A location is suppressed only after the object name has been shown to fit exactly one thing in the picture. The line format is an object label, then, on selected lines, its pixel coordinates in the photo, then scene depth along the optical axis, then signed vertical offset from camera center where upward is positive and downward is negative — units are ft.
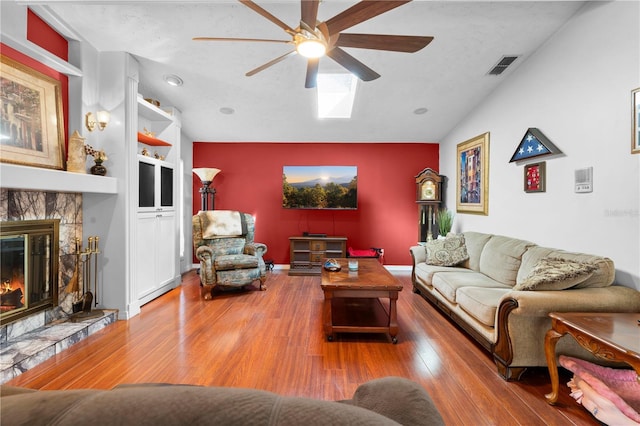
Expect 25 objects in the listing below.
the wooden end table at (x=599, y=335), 4.66 -2.17
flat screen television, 17.25 +1.52
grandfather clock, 16.46 +0.72
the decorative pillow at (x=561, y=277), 6.79 -1.55
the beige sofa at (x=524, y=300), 6.45 -2.26
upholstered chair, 12.46 -1.81
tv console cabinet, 16.71 -2.27
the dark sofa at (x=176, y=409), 1.15 -0.83
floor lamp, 16.20 +1.83
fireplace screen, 7.59 -1.57
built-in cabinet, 11.27 +0.36
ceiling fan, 5.54 +3.95
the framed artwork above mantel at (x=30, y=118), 7.41 +2.66
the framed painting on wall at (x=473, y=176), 13.08 +1.83
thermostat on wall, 8.08 +0.95
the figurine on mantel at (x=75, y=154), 8.71 +1.80
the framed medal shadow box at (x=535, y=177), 9.82 +1.27
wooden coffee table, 8.48 -2.52
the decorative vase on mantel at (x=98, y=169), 9.38 +1.44
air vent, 10.44 +5.63
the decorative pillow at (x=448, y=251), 12.12 -1.69
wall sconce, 9.46 +3.12
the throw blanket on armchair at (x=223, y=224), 13.71 -0.58
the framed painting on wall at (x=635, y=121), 6.81 +2.22
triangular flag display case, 9.40 +2.31
